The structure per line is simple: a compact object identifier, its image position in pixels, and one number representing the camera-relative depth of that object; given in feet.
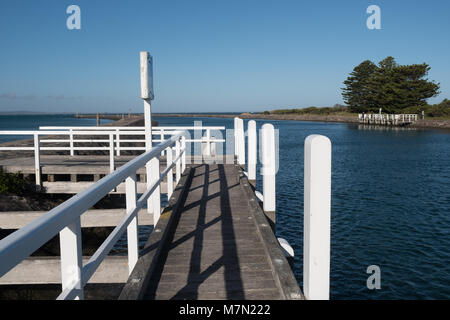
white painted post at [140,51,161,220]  18.38
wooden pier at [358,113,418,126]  231.91
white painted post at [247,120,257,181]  29.53
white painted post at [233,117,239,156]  35.72
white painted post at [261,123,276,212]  21.30
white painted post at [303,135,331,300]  9.39
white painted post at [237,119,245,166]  36.19
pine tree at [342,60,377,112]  299.25
